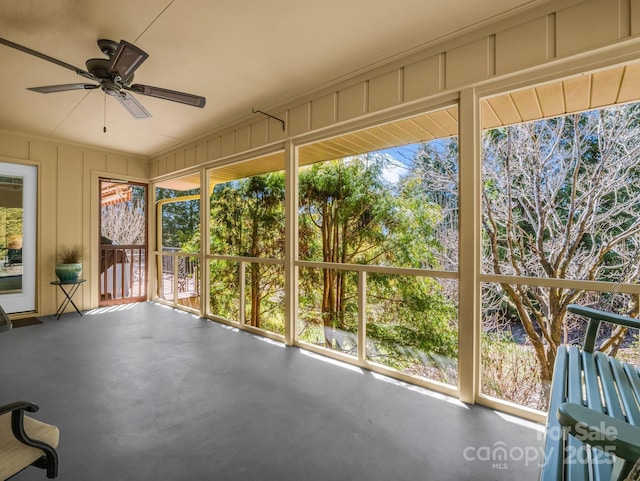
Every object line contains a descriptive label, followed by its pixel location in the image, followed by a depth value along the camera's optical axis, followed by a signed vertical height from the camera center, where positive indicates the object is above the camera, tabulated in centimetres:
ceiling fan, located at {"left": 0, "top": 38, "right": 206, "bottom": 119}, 218 +124
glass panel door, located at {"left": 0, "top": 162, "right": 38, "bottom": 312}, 443 +10
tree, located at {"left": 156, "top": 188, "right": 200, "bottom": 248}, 572 +43
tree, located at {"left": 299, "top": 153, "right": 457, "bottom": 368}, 291 -7
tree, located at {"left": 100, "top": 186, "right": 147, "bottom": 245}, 561 +42
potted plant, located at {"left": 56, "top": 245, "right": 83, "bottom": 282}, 459 -32
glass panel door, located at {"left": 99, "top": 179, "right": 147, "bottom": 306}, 552 +1
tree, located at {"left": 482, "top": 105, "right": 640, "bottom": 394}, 225 +28
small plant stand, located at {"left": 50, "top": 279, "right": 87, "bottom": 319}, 461 -77
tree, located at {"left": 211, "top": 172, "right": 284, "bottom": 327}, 443 +26
